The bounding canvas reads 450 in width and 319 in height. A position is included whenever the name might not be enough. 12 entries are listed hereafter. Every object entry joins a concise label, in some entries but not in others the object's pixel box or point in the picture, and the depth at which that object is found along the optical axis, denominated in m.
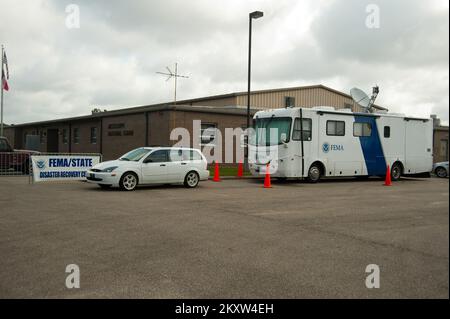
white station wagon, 14.64
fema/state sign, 17.03
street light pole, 21.83
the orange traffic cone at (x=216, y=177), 19.49
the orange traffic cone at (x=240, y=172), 21.30
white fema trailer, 17.83
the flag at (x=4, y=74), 30.08
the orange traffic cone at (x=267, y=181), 16.60
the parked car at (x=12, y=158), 20.72
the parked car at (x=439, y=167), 21.77
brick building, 27.59
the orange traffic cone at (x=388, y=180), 17.30
